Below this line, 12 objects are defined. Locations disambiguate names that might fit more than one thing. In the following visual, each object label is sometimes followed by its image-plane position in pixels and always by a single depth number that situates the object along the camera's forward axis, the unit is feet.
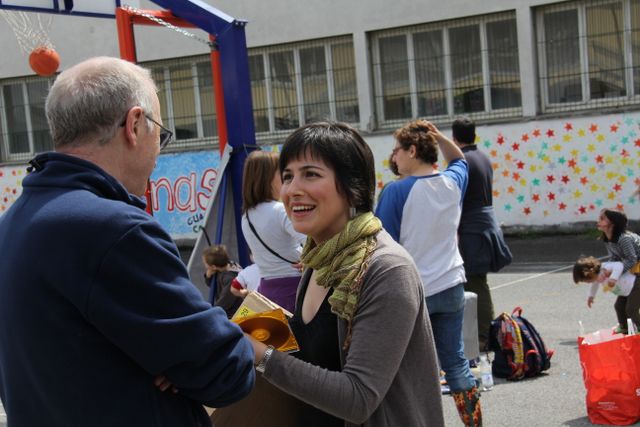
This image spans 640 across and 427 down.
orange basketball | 29.43
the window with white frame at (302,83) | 55.26
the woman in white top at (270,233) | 16.96
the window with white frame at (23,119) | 65.57
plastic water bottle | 20.88
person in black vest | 23.34
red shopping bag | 16.61
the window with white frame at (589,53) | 47.57
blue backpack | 21.42
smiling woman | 7.45
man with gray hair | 5.91
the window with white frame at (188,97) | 59.88
